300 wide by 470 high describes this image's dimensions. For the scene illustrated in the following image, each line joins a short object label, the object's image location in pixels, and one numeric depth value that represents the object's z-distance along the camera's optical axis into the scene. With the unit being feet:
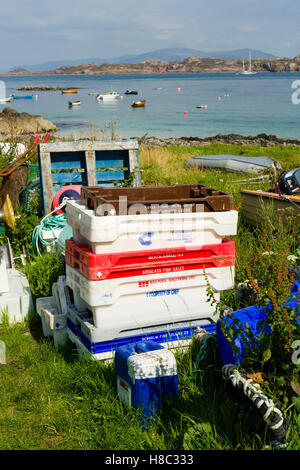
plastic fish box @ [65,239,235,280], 12.35
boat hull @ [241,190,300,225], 21.33
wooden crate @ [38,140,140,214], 23.65
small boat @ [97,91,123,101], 232.94
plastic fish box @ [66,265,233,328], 12.63
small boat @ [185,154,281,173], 42.96
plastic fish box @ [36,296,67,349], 14.99
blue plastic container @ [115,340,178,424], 10.52
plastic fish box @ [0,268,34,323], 16.63
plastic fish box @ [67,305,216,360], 12.77
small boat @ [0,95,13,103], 234.17
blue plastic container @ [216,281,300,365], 10.36
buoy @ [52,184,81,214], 23.07
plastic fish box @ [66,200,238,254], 12.17
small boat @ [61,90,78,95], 321.52
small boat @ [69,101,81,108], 206.82
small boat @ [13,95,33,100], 272.10
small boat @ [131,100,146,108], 190.49
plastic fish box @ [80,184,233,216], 13.03
